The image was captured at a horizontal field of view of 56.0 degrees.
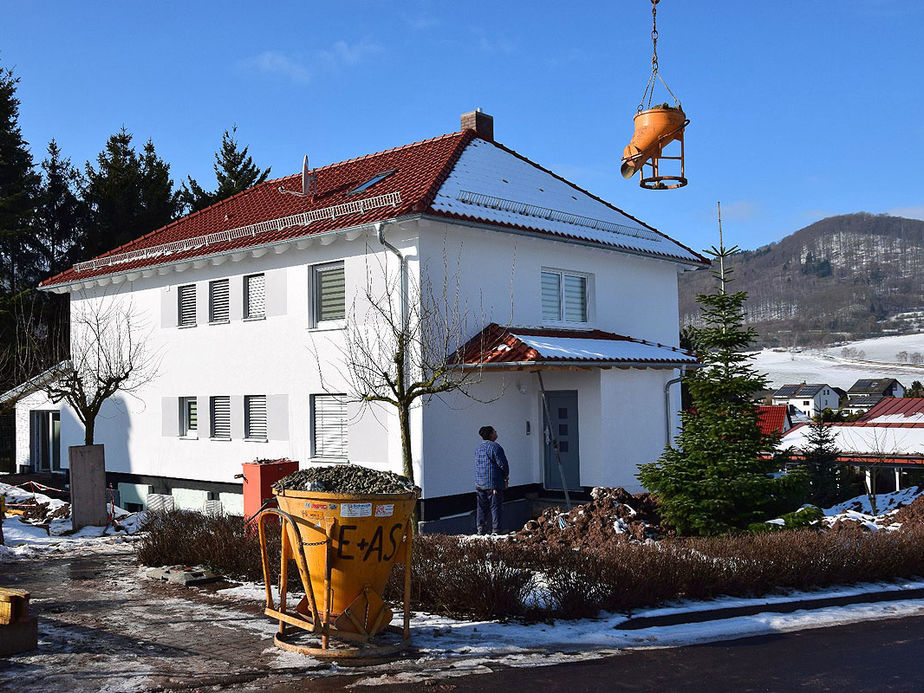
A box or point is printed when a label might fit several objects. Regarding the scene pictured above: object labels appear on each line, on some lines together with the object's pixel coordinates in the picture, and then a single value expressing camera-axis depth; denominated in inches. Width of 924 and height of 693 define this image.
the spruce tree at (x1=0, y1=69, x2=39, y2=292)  1261.1
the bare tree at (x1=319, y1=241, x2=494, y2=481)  623.2
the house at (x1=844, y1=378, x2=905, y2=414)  4296.3
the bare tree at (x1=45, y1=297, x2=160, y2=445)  858.8
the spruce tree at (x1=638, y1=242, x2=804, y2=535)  529.7
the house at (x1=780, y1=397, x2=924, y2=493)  1139.3
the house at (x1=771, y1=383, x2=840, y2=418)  4544.8
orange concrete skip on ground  299.0
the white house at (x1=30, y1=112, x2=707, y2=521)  658.2
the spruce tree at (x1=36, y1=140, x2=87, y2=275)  1520.7
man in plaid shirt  580.1
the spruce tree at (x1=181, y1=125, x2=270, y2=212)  1749.5
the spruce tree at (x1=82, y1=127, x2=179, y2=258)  1429.6
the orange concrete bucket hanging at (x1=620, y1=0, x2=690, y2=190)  500.4
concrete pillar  653.9
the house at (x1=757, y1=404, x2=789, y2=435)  2036.2
